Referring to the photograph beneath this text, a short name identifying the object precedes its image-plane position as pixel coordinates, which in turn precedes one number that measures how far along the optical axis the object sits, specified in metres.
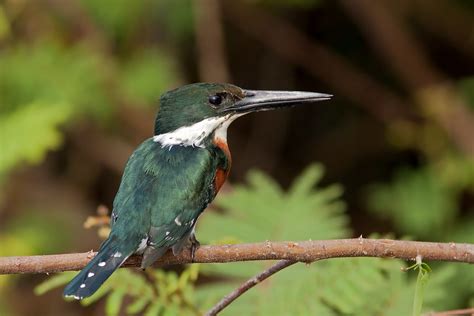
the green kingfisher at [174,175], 4.95
